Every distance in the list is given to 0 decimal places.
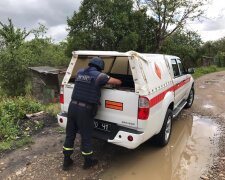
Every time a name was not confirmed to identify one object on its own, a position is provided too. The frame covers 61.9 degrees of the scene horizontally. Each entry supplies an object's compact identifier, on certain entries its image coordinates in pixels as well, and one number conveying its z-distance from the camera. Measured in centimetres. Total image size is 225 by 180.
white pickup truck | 318
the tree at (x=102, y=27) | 1081
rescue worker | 325
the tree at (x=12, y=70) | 1081
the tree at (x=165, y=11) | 1492
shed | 886
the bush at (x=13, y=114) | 448
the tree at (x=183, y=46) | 1594
